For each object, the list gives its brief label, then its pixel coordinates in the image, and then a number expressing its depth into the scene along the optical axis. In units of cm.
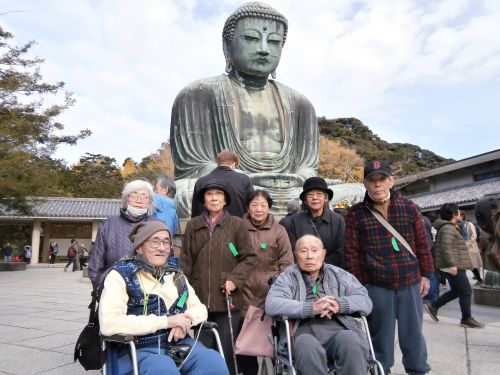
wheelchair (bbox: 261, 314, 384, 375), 226
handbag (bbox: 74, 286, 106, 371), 219
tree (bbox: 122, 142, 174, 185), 2594
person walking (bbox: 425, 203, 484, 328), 464
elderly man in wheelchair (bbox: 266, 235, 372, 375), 222
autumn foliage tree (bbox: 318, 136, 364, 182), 2703
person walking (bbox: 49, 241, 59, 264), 2076
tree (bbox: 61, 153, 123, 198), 2731
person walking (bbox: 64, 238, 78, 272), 1703
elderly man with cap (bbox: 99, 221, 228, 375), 208
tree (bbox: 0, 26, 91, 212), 1191
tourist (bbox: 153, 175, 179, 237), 359
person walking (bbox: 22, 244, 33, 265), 2044
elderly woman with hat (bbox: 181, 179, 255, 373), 281
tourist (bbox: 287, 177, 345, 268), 330
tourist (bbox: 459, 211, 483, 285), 705
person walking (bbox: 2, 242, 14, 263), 1933
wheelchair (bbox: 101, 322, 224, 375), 197
